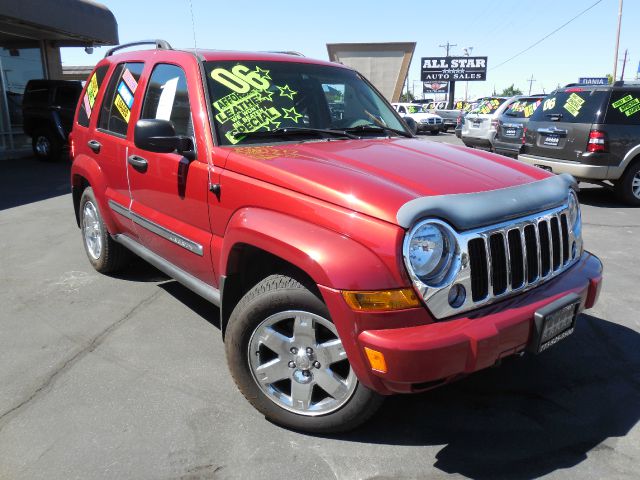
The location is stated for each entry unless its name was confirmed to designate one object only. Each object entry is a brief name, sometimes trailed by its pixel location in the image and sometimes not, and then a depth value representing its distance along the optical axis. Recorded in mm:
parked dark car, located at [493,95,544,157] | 11367
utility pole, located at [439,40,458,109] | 52659
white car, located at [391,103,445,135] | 27875
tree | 112412
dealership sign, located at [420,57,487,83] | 56406
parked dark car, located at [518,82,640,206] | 8102
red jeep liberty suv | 2211
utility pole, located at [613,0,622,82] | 35375
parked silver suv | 14523
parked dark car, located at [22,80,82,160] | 13641
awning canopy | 13395
